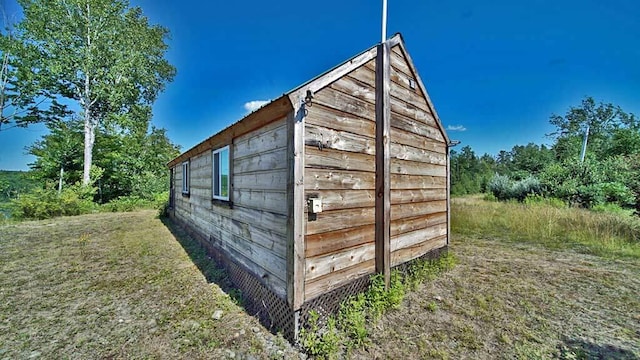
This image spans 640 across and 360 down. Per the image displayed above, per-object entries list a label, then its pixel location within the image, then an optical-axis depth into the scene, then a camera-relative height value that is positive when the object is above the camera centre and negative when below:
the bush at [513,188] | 13.18 -0.34
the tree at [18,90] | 11.78 +4.61
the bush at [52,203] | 10.25 -1.09
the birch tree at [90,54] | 11.89 +6.74
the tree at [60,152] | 13.16 +1.48
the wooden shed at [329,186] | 2.56 -0.07
